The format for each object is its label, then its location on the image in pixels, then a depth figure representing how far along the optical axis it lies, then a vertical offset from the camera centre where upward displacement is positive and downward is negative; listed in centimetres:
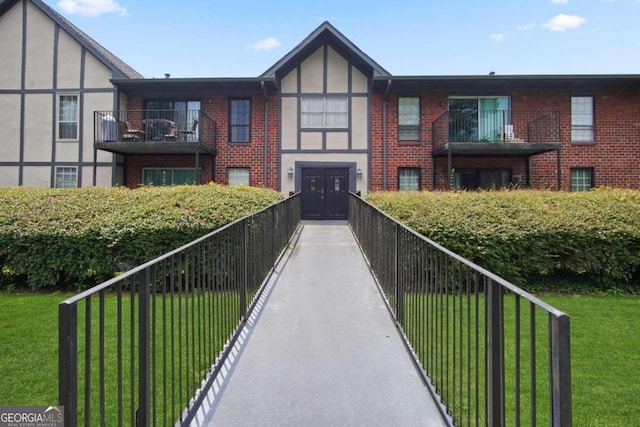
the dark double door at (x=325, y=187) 1631 +136
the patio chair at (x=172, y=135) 1472 +301
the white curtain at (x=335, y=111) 1622 +425
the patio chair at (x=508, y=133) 1498 +319
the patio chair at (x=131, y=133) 1493 +313
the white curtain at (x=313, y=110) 1622 +428
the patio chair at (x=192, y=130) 1501 +328
